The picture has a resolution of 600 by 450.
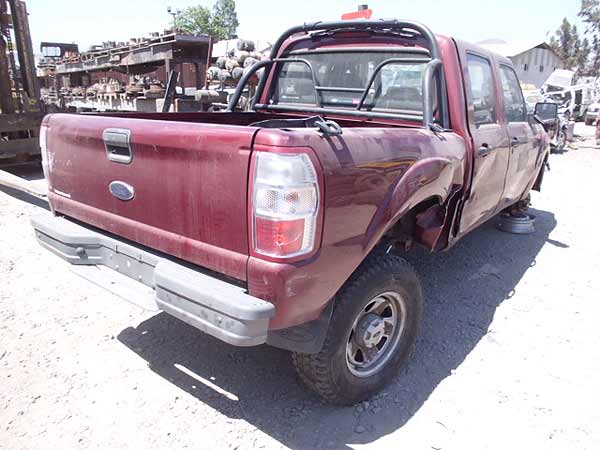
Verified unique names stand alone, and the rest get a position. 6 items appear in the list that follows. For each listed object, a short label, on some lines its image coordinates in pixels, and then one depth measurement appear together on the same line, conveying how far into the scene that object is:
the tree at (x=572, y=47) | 49.84
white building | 36.75
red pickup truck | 1.91
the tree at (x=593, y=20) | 41.16
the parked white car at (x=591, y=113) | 21.78
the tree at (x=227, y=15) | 72.98
